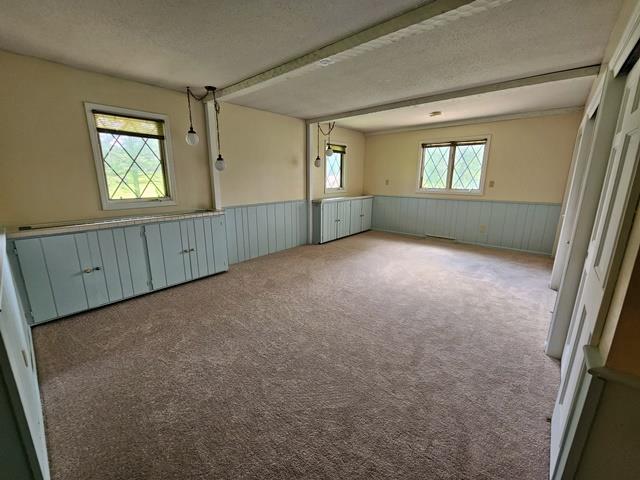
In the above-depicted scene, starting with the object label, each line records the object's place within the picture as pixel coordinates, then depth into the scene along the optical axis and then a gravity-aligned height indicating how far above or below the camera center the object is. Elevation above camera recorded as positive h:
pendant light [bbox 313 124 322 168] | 5.16 +0.27
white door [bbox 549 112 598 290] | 2.85 -0.19
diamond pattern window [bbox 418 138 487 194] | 5.20 +0.22
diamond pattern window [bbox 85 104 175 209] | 2.93 +0.21
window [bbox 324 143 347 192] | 5.87 +0.15
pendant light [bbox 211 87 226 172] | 3.54 +0.55
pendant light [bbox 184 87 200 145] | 3.20 +0.44
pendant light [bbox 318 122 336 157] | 5.13 +0.83
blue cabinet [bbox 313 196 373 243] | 5.35 -0.84
